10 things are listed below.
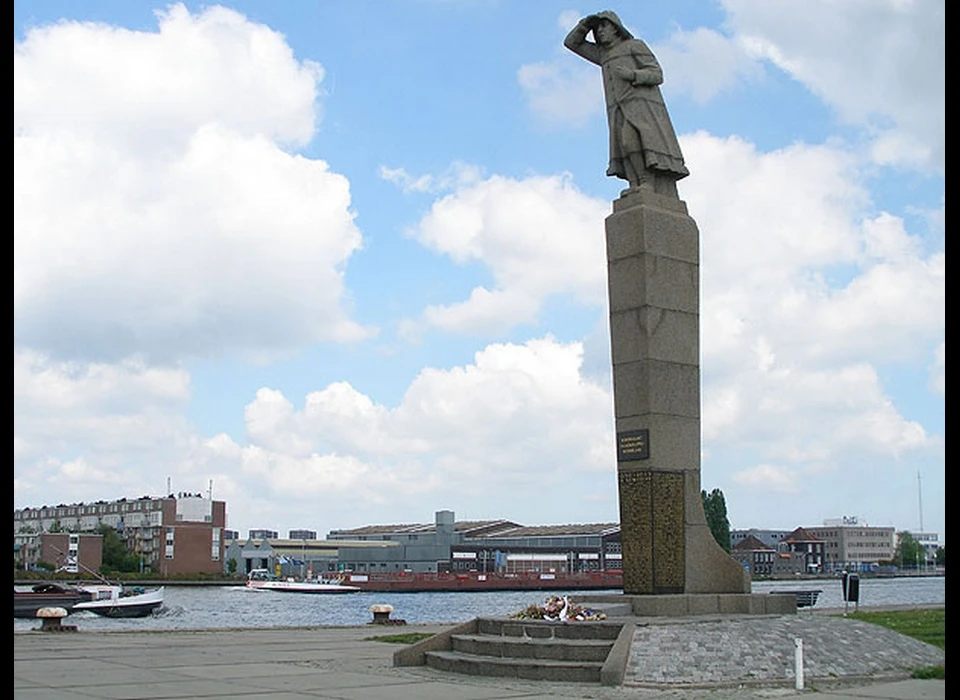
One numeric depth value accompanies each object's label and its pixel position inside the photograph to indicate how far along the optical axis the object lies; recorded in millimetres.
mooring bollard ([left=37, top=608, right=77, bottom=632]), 24141
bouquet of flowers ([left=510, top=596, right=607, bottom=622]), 19391
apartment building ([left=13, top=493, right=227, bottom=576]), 129625
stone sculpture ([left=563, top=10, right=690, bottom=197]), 22672
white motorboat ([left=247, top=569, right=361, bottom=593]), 113562
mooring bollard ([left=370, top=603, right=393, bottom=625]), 33344
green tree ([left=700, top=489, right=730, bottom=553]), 68250
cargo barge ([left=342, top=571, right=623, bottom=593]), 115125
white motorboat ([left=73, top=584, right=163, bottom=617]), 51719
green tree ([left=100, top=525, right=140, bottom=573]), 115938
